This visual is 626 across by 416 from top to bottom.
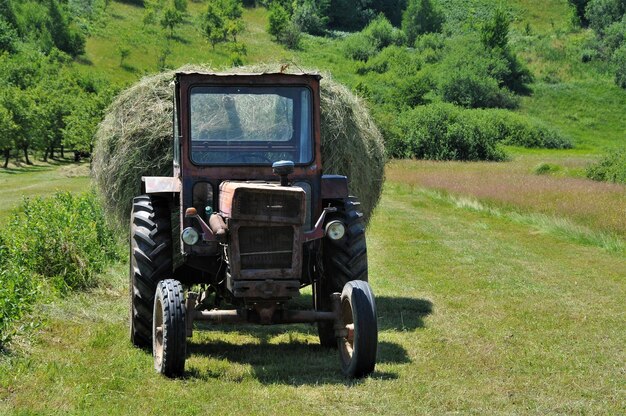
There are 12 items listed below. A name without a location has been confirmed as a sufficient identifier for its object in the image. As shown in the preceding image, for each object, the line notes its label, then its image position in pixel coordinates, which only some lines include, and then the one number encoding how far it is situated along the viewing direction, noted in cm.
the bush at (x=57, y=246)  1249
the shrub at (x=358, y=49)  12144
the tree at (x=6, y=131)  5264
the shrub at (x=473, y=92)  9438
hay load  1188
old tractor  837
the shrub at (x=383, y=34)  12875
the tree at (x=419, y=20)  13988
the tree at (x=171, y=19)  11688
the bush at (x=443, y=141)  5578
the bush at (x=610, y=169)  3303
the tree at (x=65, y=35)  10544
